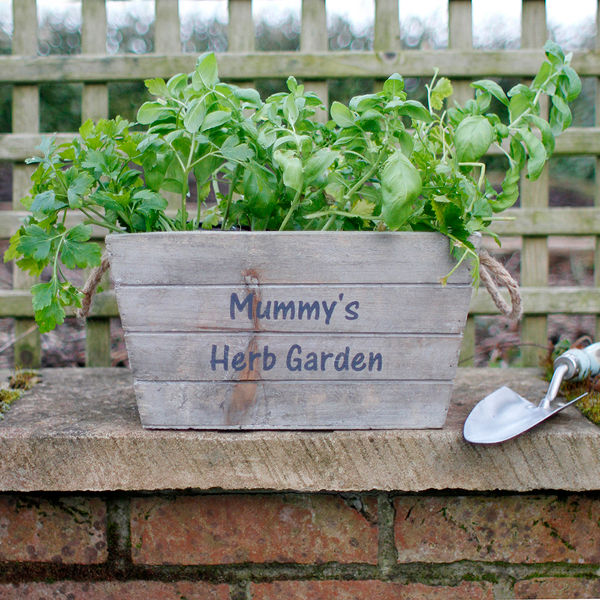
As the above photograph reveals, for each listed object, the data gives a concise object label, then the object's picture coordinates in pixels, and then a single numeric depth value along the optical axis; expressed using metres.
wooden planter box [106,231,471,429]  0.92
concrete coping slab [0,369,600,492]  0.98
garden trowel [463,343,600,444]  0.98
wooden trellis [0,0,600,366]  1.52
